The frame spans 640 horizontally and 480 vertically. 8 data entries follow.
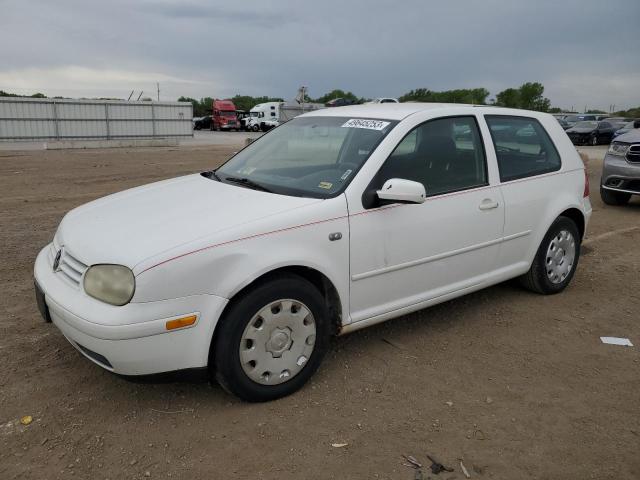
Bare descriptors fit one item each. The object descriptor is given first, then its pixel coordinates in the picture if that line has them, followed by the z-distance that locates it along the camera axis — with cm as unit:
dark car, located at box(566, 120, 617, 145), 3170
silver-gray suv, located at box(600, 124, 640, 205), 898
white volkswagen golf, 278
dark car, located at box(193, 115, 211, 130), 5231
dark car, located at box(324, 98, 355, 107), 2733
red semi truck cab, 4775
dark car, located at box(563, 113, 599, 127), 3688
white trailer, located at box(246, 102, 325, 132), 4469
